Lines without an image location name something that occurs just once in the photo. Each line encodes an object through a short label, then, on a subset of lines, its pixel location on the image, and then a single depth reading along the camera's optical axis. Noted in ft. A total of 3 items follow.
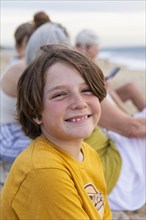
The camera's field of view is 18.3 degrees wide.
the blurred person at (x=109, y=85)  12.51
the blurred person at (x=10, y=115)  10.87
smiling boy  4.80
